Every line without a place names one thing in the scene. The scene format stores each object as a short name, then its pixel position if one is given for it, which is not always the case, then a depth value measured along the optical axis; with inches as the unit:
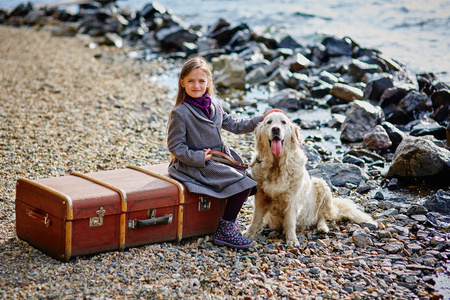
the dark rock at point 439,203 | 203.0
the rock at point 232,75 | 455.8
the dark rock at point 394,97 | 369.1
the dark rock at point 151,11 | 884.4
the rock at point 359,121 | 316.2
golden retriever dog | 169.5
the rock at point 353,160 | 275.9
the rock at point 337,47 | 534.3
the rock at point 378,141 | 295.9
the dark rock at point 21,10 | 1024.2
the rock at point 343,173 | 245.1
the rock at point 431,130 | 305.1
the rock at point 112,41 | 687.7
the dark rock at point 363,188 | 236.6
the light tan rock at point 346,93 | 395.8
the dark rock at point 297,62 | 499.5
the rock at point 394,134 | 302.4
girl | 161.8
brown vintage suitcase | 142.3
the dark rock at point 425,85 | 398.3
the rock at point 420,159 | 239.0
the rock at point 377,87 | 385.7
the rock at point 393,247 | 167.8
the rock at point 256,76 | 472.1
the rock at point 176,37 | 657.0
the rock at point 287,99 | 386.0
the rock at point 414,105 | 354.0
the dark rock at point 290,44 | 594.1
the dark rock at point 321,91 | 418.6
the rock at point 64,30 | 782.5
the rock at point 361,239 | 172.7
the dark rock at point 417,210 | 200.4
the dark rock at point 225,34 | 677.7
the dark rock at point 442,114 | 341.0
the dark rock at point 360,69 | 449.7
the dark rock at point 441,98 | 354.0
